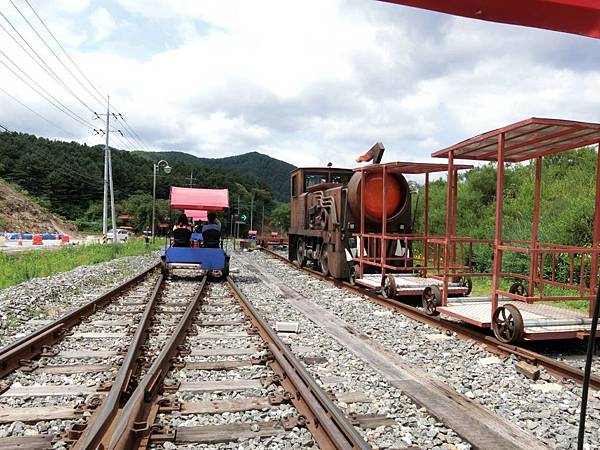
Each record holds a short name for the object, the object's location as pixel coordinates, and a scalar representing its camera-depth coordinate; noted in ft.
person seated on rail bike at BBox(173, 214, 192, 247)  43.73
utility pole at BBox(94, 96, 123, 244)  118.42
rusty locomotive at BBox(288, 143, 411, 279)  38.34
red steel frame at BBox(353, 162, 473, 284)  32.49
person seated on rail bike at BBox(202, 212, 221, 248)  44.04
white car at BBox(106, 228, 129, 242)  138.27
